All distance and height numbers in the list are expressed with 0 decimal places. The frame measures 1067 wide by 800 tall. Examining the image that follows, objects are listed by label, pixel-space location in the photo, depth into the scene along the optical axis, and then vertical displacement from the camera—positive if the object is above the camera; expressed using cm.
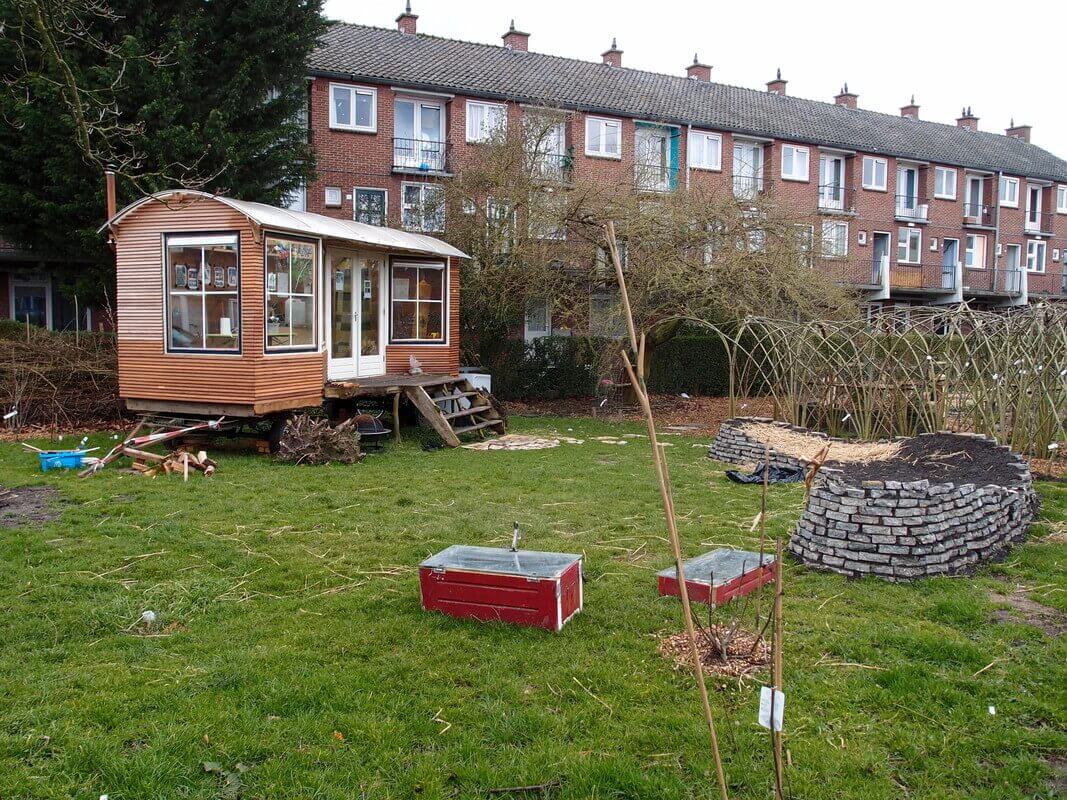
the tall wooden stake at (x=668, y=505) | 273 -53
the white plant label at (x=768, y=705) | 296 -127
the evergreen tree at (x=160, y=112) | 1515 +419
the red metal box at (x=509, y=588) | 520 -153
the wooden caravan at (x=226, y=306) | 1134 +46
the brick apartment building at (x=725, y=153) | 2538 +709
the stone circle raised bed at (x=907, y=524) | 640 -138
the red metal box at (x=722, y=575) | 554 -157
